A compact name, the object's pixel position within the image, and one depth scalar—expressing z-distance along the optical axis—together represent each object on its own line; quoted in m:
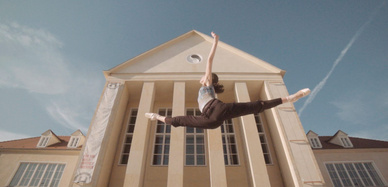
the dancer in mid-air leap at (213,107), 3.66
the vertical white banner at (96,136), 7.75
